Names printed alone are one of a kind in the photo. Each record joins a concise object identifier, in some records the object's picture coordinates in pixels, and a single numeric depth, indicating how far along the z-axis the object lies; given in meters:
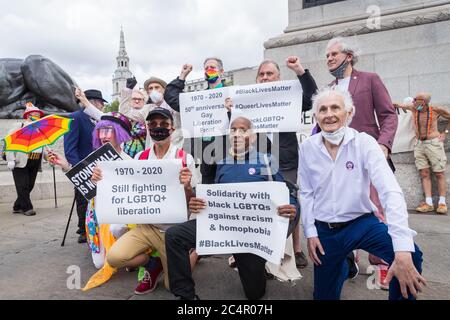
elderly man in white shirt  2.35
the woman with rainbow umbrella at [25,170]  6.46
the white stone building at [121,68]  155.25
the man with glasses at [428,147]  5.47
